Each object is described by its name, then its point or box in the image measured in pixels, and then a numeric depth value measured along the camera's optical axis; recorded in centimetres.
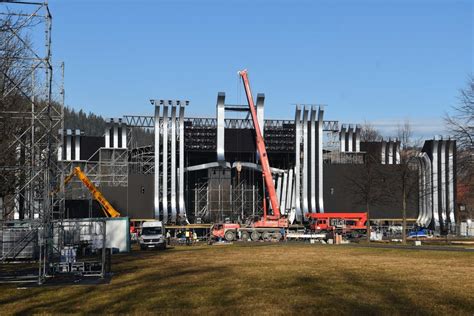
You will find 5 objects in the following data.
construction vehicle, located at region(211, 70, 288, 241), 7219
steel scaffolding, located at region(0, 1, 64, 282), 2686
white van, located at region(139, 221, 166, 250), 5634
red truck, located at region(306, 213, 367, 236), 7912
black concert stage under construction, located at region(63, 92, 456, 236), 8556
